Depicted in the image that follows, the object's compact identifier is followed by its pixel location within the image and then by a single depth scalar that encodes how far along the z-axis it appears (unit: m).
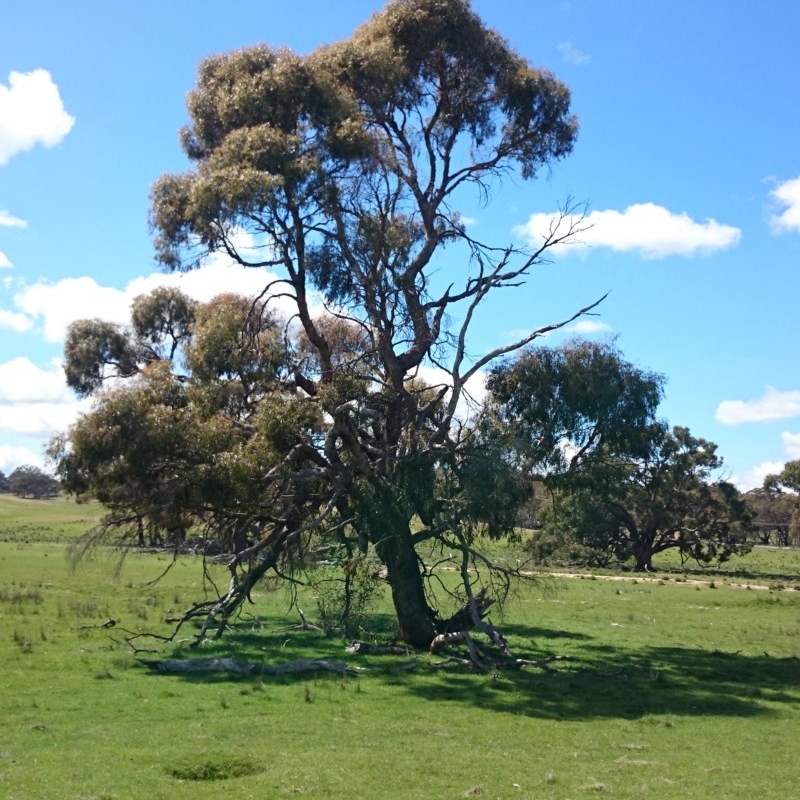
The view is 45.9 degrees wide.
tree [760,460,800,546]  90.38
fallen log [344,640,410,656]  21.69
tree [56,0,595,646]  20.16
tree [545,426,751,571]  62.91
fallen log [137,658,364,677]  18.70
